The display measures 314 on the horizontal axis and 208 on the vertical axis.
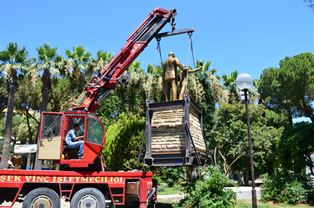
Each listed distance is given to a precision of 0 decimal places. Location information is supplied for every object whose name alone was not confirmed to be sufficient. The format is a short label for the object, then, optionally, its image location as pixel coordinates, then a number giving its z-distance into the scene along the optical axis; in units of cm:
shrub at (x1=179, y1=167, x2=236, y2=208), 1036
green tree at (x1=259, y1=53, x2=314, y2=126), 2941
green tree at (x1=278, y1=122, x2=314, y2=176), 1596
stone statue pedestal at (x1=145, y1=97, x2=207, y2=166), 1104
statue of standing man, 1243
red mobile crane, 1026
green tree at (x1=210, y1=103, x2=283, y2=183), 2550
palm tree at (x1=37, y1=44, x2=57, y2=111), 2286
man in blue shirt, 1070
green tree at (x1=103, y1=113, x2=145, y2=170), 1503
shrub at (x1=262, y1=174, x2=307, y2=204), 1470
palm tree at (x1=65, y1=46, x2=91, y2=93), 2334
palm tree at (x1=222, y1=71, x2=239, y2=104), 3097
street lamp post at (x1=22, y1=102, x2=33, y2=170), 3268
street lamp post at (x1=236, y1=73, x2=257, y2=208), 947
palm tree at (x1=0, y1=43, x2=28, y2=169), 2386
